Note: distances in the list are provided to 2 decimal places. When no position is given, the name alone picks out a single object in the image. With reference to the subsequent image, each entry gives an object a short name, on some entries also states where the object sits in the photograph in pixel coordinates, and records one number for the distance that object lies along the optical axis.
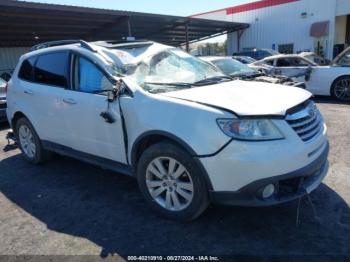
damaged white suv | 2.83
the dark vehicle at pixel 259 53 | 20.02
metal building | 24.75
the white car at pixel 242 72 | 8.01
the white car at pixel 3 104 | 8.80
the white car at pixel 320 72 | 9.62
